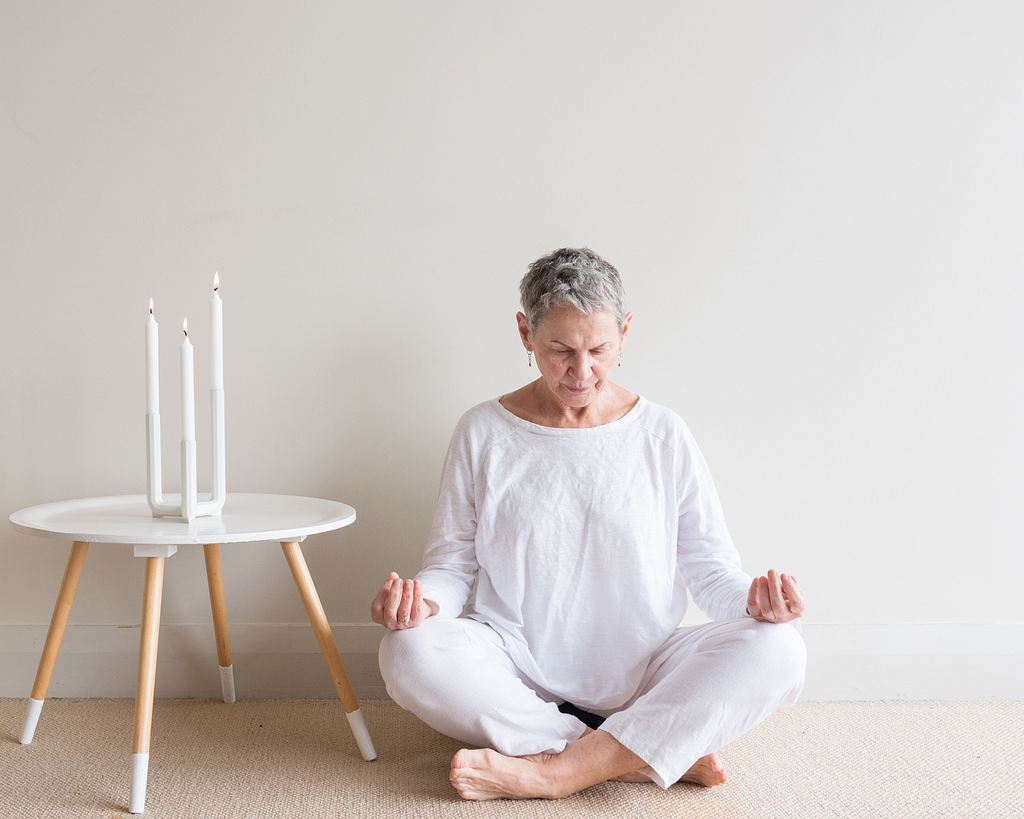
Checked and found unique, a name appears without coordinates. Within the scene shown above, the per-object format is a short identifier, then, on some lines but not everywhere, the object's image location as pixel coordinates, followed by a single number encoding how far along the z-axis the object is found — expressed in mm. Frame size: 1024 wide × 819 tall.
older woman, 1258
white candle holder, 1357
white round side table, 1227
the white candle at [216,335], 1350
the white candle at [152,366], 1353
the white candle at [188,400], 1333
